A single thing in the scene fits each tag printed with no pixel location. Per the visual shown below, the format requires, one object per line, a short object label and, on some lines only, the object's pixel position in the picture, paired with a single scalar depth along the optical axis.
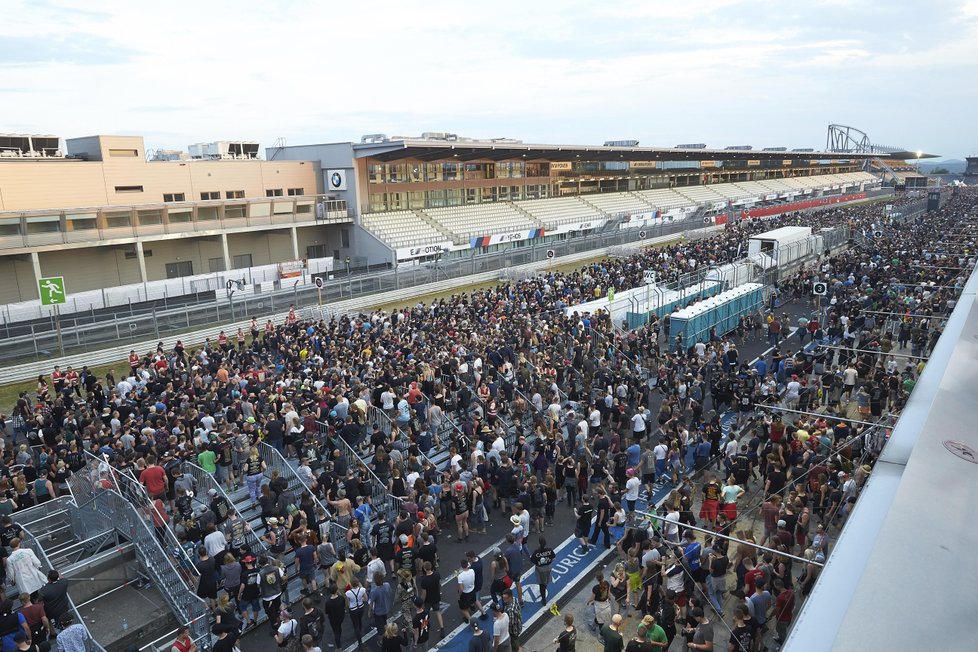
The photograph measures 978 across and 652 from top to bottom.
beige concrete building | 31.84
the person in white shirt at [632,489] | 12.27
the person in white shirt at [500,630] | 8.87
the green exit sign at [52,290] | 21.28
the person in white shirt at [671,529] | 10.52
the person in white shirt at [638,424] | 14.81
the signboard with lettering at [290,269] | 35.00
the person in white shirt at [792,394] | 17.03
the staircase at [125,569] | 9.91
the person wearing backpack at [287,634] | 8.68
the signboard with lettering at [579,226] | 54.67
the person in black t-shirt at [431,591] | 9.66
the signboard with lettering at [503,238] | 46.49
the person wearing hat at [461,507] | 12.24
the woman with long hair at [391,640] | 8.41
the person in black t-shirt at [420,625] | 9.04
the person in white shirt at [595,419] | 15.48
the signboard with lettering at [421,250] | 41.78
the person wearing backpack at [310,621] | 8.56
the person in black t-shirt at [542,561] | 10.18
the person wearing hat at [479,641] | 8.10
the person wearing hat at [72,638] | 8.20
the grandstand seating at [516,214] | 45.20
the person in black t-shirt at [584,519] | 11.89
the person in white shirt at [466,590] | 9.55
